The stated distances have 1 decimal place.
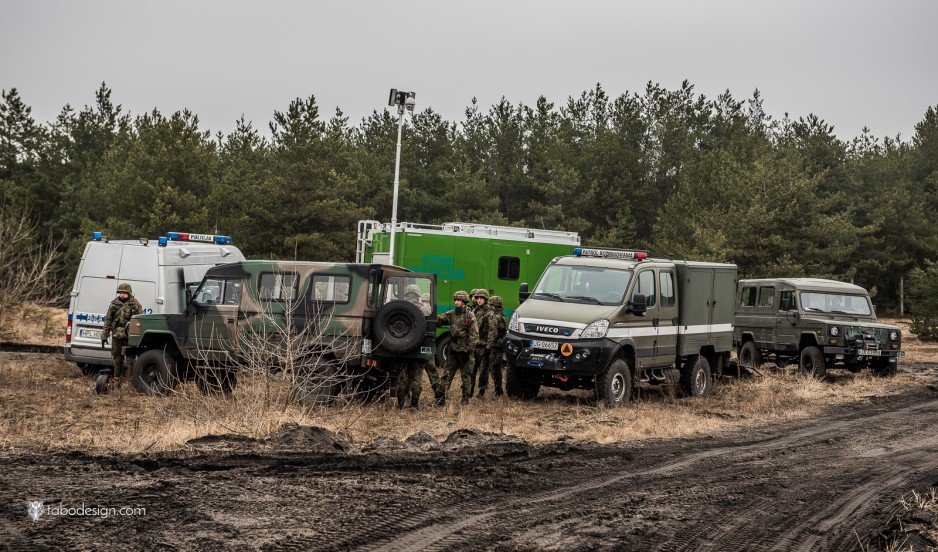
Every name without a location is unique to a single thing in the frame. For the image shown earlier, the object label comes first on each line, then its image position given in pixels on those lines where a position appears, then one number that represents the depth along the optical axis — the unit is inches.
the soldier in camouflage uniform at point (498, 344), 607.5
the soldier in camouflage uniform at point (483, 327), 595.9
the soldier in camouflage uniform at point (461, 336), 547.8
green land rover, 776.9
